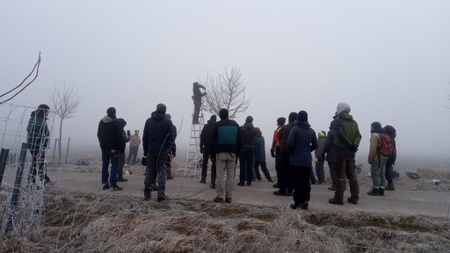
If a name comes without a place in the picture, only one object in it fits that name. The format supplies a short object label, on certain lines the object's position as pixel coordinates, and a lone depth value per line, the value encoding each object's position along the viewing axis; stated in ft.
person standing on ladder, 35.26
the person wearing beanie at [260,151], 31.55
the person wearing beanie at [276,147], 25.06
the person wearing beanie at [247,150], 27.09
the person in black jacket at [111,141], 24.03
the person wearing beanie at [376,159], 24.13
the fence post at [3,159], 12.66
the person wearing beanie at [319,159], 31.17
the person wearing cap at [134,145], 47.03
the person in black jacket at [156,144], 20.58
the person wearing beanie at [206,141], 26.36
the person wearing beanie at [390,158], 27.10
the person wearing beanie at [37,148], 14.37
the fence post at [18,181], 13.16
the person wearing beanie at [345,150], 20.54
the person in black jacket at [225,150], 20.47
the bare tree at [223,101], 45.62
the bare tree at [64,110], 54.60
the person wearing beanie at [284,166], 23.39
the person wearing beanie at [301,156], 18.93
